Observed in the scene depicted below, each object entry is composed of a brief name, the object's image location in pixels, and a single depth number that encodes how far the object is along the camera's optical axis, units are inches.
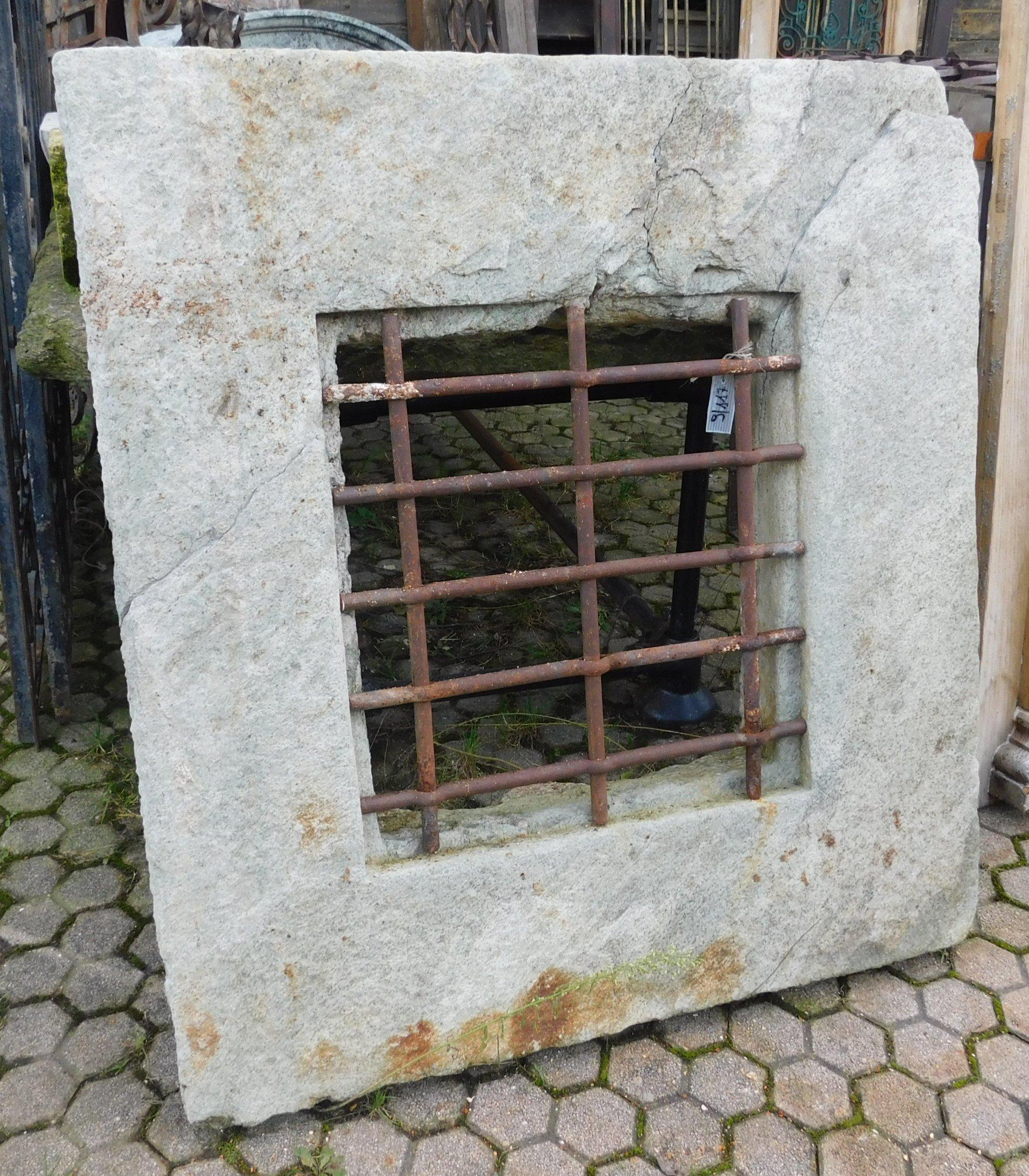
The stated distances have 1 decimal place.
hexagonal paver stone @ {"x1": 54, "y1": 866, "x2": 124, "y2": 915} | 106.1
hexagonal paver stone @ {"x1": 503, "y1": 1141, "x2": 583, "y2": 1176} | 75.3
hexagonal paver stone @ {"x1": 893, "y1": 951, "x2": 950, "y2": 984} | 92.8
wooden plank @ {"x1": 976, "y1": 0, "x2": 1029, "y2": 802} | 97.4
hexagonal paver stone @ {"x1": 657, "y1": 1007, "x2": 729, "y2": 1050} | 86.5
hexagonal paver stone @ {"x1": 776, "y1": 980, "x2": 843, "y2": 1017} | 89.6
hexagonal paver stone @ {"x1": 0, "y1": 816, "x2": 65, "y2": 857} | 114.6
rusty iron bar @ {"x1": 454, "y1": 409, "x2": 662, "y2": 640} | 132.9
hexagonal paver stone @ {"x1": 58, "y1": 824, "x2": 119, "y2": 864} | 113.0
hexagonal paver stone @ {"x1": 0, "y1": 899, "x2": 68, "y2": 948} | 101.3
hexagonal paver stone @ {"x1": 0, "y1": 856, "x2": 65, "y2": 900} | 108.1
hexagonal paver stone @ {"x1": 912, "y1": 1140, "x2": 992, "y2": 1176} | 74.8
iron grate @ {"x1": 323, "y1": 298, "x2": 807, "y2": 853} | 75.6
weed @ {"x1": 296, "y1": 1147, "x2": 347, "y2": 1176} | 75.5
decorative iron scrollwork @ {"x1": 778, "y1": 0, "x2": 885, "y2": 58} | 180.5
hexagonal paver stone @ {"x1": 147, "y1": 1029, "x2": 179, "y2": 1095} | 83.7
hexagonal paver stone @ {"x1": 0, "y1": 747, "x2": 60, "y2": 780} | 127.2
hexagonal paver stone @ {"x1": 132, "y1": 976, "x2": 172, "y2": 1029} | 90.4
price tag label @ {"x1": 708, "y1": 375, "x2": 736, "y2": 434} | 87.5
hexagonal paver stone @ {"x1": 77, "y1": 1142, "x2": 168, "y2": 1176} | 76.1
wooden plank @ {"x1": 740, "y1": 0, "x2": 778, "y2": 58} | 147.3
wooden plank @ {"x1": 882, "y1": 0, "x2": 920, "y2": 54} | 161.0
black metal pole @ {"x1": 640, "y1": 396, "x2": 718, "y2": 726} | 115.9
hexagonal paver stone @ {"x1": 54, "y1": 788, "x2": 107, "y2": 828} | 118.6
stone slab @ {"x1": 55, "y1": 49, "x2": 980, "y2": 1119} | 68.1
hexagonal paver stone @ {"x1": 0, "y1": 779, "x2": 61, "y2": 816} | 121.0
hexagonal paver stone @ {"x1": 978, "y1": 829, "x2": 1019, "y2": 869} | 107.4
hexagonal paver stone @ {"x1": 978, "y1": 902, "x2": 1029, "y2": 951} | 96.9
